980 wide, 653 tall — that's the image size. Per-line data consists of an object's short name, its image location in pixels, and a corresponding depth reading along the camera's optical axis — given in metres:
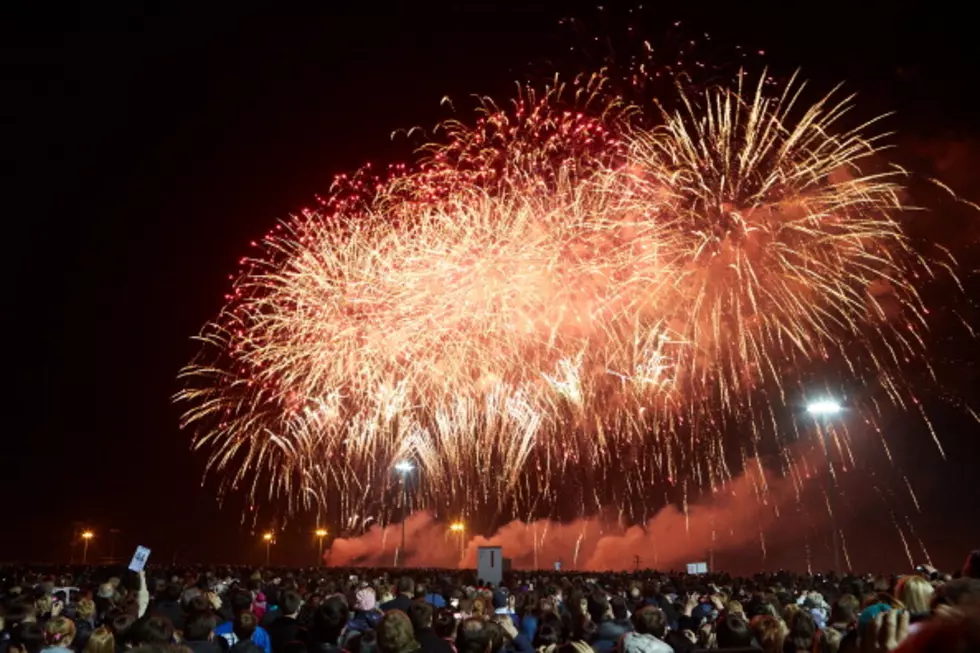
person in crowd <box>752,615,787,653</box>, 6.51
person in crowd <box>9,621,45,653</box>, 7.25
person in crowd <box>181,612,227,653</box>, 7.17
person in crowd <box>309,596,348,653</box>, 7.27
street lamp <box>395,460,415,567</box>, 40.72
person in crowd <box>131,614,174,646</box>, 6.32
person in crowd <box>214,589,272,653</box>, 8.34
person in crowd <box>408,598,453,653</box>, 6.63
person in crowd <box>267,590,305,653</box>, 8.07
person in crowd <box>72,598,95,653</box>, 8.57
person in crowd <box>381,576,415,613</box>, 10.52
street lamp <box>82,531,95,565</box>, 54.94
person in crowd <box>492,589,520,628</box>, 12.13
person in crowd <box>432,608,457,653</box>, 7.88
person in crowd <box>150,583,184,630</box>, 9.94
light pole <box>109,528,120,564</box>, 55.70
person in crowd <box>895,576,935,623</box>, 6.28
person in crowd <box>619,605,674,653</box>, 7.47
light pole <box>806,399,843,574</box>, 25.00
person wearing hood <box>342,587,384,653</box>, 8.15
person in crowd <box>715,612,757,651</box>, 6.00
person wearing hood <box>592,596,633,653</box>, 7.90
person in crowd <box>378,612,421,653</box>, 6.03
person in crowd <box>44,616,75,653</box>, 7.56
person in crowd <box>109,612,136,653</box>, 7.06
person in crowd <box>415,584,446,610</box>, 13.87
